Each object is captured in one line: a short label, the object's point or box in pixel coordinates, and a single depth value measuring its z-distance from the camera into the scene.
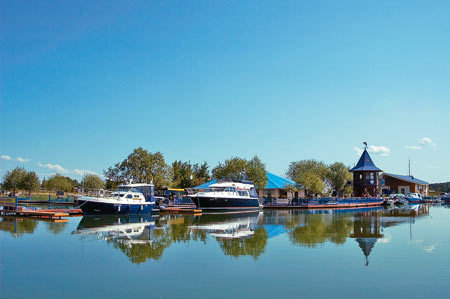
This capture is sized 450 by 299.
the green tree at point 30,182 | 79.35
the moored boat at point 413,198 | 82.57
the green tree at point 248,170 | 61.69
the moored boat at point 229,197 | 43.72
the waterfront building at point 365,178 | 74.75
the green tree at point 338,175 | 87.12
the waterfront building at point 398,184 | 96.94
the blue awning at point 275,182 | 63.91
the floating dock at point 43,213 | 33.19
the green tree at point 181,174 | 80.48
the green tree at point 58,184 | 89.59
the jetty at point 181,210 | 42.41
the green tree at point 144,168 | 65.06
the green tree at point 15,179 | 80.46
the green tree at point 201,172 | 85.88
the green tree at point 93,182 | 90.81
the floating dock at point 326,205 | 56.44
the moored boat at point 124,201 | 35.00
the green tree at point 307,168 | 84.75
